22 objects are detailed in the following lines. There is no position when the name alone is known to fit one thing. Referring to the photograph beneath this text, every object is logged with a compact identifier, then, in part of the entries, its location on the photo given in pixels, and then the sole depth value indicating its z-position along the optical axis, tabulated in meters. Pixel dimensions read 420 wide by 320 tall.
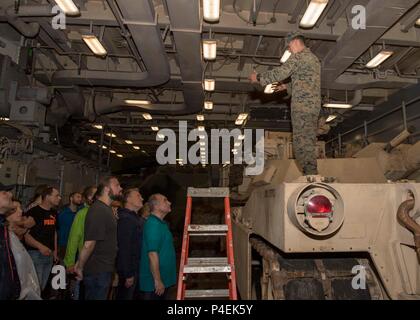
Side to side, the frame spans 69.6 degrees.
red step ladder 3.36
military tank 2.79
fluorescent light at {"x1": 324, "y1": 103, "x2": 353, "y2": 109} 11.95
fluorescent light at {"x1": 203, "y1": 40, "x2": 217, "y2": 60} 7.66
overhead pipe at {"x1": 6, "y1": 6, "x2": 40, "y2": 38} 7.07
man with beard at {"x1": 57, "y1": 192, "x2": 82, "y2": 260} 7.47
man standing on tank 3.40
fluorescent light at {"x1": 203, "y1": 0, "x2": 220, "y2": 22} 6.09
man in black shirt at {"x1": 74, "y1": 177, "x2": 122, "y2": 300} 4.90
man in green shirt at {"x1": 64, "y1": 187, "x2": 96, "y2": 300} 5.86
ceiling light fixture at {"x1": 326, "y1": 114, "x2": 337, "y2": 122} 13.50
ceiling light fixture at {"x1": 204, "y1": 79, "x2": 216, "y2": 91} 10.04
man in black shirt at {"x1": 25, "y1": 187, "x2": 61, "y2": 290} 6.18
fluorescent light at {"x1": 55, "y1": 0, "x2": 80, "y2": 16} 6.47
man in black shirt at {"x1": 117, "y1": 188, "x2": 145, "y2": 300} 5.32
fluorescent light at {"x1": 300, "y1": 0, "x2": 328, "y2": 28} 6.23
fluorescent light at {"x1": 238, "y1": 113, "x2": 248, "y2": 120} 13.44
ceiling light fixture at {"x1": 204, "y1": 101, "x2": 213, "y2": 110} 12.70
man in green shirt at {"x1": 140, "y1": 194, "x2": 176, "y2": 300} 4.73
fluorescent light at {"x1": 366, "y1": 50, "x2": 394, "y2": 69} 8.55
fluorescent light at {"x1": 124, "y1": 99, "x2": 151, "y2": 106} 11.96
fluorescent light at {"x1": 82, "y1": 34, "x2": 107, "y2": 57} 7.72
